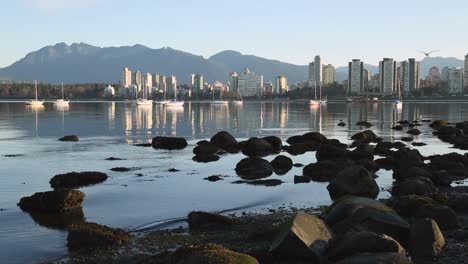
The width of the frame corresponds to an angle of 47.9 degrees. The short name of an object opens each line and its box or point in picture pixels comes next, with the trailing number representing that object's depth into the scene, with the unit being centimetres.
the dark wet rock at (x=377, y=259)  1189
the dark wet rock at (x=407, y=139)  5049
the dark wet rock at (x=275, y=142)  4334
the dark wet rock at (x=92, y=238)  1518
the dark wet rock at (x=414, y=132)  5928
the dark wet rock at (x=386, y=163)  3209
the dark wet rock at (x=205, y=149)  3917
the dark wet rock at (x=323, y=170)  2819
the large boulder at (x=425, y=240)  1391
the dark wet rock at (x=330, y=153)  3550
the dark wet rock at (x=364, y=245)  1263
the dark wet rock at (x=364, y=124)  7371
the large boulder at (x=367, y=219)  1459
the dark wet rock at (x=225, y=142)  4289
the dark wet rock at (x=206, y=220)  1752
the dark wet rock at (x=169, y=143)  4391
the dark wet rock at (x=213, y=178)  2775
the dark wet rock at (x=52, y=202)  2020
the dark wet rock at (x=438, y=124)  6791
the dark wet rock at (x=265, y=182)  2649
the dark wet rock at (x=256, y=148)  4109
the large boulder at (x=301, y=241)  1303
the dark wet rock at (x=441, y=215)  1681
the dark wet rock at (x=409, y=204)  1838
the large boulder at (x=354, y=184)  2302
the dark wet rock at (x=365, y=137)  4947
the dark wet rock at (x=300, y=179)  2715
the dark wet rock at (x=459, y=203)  1923
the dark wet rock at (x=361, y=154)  3472
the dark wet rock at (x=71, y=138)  5060
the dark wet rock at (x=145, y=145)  4528
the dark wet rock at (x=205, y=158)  3594
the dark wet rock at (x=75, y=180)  2577
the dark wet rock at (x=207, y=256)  1077
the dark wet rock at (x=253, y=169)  2924
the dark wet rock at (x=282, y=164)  3164
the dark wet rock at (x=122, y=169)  3080
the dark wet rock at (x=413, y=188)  2253
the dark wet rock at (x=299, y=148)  4078
